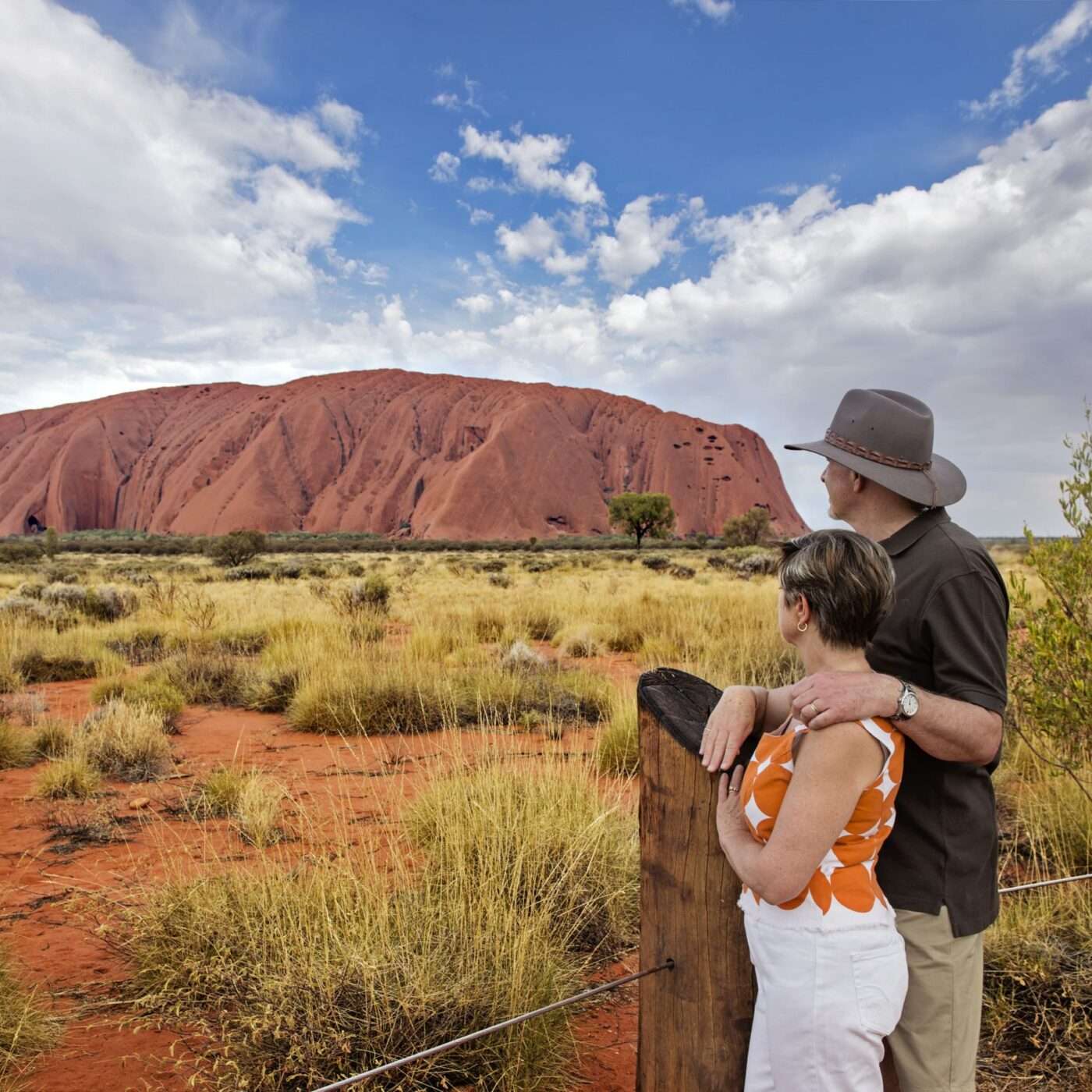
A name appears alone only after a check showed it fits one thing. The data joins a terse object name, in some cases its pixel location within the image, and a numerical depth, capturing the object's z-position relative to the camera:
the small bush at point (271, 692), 7.83
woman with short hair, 1.36
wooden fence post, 1.66
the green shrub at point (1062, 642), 3.66
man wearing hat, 1.52
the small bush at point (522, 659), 8.54
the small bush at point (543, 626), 12.18
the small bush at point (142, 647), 10.01
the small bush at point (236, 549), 27.33
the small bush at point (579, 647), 10.50
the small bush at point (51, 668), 8.99
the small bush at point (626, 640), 10.81
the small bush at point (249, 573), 21.70
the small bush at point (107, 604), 13.01
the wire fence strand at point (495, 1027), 1.55
